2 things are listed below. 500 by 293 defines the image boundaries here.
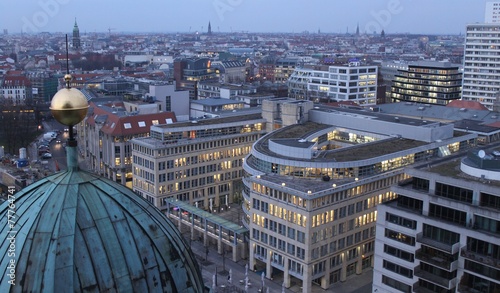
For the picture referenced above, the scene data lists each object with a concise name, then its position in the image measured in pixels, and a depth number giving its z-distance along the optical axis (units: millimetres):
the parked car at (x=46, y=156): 122250
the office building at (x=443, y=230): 47938
